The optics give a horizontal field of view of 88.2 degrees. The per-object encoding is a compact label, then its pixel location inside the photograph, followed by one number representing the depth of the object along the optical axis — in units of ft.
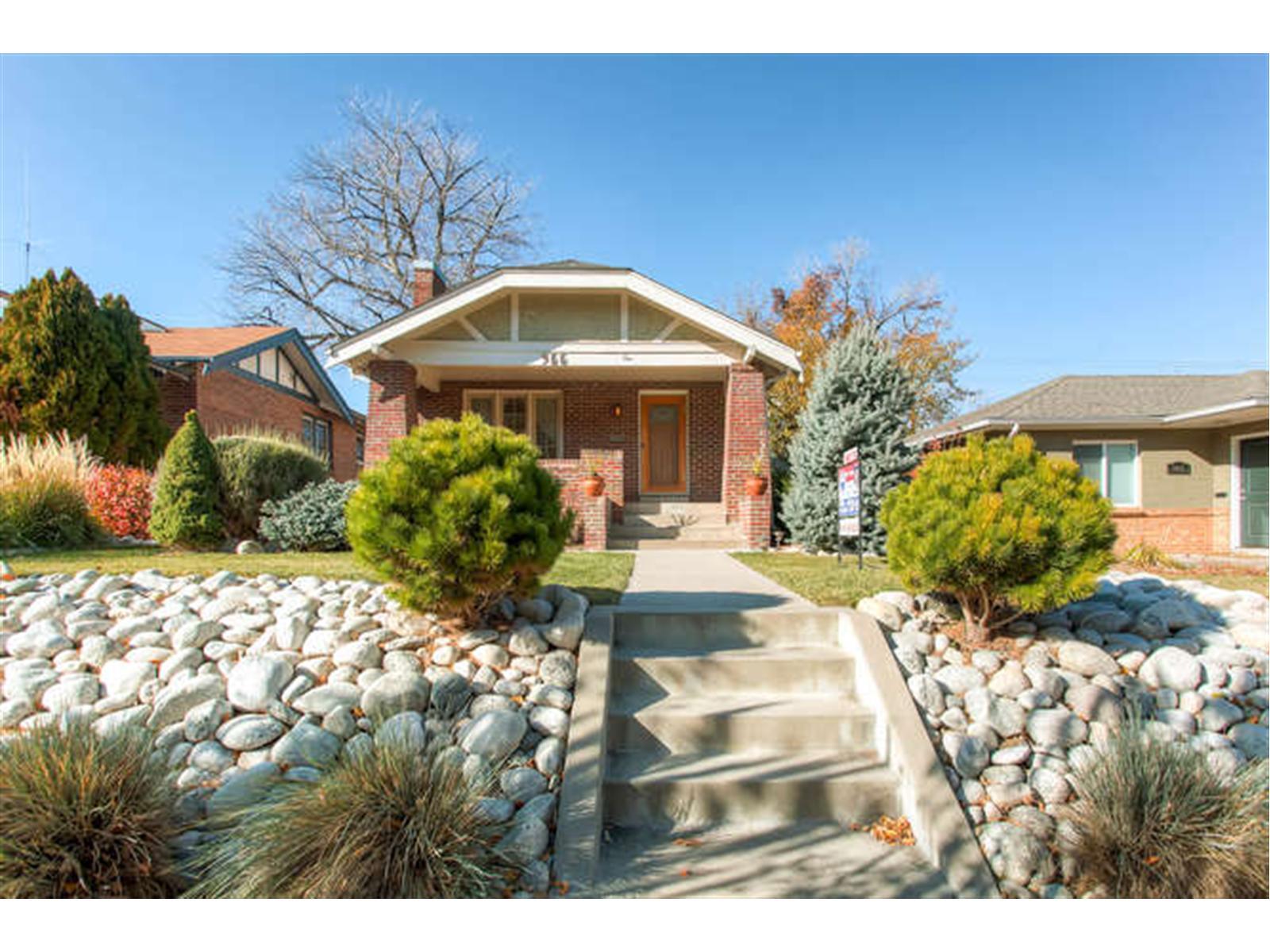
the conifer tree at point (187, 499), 23.65
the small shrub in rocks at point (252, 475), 28.40
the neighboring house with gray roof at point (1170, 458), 41.75
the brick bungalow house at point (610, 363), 34.86
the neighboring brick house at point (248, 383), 48.42
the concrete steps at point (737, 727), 10.12
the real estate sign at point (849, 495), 21.29
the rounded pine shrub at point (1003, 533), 12.02
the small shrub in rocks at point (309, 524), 26.20
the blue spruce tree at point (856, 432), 30.09
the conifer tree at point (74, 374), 36.50
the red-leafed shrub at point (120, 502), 26.89
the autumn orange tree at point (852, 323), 72.02
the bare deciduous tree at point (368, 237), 74.69
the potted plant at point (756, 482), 33.04
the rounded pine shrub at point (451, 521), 11.43
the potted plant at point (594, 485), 32.14
